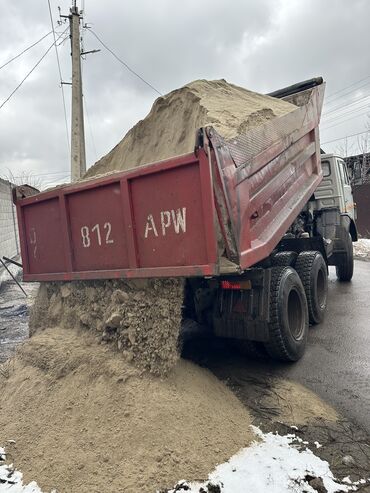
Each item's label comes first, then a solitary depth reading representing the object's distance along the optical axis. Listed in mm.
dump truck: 3480
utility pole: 12422
